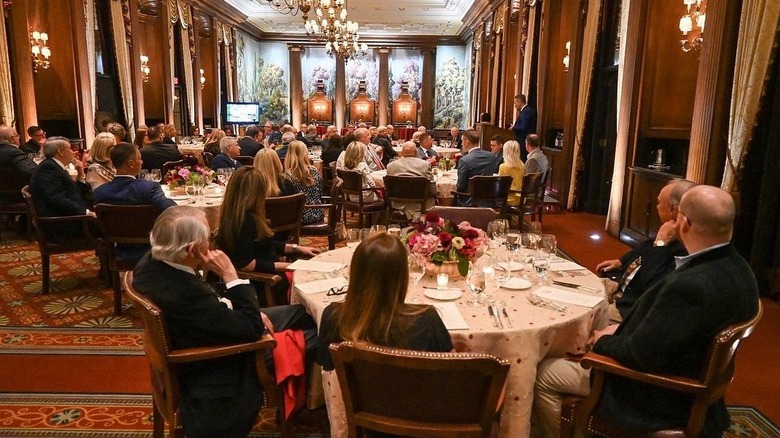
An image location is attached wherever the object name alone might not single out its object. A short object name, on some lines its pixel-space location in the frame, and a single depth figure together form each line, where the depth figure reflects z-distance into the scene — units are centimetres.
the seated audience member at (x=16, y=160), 655
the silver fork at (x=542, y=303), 251
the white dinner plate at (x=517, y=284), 275
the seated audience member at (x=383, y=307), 187
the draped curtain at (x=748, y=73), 486
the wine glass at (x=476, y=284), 246
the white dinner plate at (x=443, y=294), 256
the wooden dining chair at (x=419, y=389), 164
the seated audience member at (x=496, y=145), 875
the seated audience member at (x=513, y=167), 712
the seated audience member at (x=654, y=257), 284
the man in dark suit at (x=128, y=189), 445
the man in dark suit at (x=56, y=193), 496
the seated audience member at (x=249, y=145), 990
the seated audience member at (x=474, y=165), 679
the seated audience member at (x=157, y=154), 808
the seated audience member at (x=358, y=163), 715
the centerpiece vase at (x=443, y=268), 278
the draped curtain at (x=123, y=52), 1060
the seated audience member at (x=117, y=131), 823
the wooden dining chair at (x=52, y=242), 484
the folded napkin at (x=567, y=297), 260
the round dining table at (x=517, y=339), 227
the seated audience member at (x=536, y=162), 782
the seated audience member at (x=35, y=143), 772
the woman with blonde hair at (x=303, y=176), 544
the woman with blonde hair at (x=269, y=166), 469
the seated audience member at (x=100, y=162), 568
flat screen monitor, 1684
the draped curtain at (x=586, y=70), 871
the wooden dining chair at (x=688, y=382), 192
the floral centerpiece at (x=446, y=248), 276
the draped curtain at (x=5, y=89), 800
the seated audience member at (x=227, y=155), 733
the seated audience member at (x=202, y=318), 217
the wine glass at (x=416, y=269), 279
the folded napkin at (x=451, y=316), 228
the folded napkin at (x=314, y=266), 304
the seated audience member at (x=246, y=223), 342
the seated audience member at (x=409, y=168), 655
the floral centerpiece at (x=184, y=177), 561
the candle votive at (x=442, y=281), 272
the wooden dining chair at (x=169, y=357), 212
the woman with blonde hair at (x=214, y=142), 913
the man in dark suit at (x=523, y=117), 1094
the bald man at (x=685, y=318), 196
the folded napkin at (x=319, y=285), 269
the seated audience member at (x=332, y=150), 909
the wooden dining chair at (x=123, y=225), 421
